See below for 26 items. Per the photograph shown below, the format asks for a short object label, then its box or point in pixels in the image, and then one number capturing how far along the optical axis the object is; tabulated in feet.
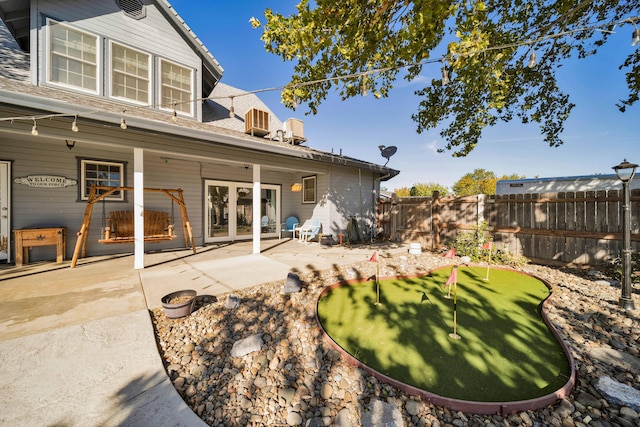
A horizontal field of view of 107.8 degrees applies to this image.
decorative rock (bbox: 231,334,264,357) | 7.64
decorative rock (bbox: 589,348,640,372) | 7.39
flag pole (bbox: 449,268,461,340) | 8.74
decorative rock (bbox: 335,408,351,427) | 5.43
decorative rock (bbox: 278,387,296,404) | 6.16
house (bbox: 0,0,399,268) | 15.23
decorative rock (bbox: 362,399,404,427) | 5.42
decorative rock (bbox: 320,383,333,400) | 6.32
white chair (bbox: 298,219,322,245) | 26.40
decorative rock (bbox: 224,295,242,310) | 10.34
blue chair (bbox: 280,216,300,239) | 30.30
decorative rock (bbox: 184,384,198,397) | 6.11
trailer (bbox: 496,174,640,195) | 33.60
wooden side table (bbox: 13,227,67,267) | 15.93
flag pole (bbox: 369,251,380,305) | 11.94
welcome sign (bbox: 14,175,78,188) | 16.96
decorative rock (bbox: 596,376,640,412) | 5.99
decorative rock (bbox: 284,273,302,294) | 12.05
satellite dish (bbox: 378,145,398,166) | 27.60
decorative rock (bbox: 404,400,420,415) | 5.84
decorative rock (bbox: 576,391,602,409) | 6.03
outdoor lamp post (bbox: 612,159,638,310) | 10.93
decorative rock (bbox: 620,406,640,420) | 5.66
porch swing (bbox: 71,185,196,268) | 16.06
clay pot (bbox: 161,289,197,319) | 9.21
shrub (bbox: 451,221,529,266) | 18.98
